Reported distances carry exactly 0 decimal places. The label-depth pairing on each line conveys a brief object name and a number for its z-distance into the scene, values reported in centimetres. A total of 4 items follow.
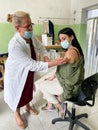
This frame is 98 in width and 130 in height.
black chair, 154
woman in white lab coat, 158
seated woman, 156
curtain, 341
